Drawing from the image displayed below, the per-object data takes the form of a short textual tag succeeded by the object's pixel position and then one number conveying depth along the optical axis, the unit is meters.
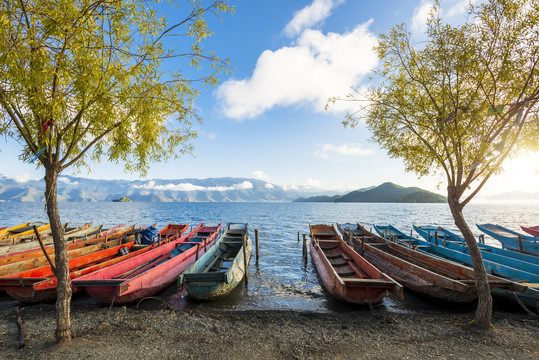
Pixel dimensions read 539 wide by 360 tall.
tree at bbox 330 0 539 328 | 6.47
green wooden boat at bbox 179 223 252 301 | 10.18
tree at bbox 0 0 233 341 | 4.40
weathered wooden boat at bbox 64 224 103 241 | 20.80
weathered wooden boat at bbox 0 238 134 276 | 10.21
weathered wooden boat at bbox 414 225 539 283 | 10.16
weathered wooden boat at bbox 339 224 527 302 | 8.97
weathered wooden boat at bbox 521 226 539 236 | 19.27
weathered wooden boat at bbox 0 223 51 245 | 17.59
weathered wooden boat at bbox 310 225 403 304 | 9.20
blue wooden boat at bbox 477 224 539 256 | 15.93
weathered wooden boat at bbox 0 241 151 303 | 9.02
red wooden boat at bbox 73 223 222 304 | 9.06
